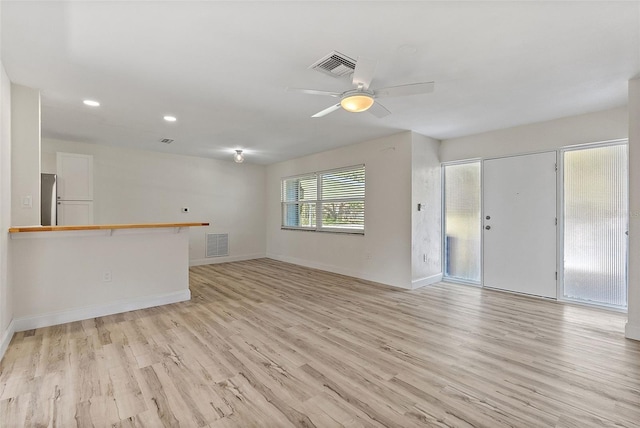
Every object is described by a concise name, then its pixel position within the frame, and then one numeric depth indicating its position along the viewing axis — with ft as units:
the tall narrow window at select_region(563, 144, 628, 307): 11.74
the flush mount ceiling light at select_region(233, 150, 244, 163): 19.49
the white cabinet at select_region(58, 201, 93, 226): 15.72
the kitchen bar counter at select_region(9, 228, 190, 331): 9.89
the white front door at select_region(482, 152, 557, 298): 13.44
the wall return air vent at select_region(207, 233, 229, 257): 22.22
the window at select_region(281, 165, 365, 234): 18.33
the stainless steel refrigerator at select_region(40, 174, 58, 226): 14.15
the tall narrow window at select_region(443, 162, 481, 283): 15.89
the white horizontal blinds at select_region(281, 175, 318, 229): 21.36
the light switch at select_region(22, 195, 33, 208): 9.84
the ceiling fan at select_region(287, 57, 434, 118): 7.29
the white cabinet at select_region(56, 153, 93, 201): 15.79
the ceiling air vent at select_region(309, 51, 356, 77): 7.59
